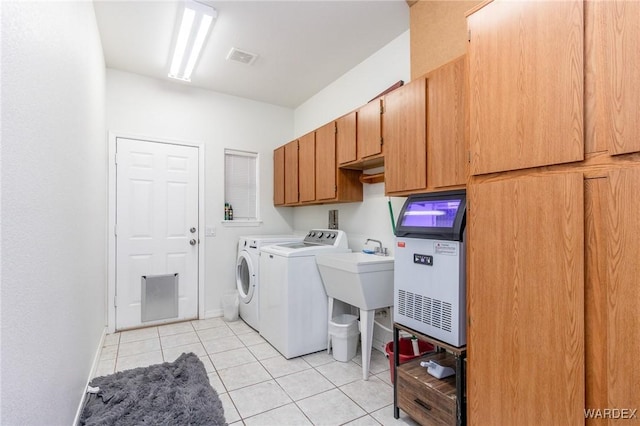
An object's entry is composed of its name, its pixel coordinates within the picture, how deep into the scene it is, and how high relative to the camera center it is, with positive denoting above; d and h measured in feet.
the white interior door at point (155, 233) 11.55 -0.70
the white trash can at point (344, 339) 8.89 -3.70
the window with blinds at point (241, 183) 13.97 +1.51
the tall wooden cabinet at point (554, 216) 3.33 -0.03
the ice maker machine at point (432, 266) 5.41 -1.02
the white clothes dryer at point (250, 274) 11.21 -2.36
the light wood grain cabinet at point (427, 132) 5.93 +1.81
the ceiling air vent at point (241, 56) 10.12 +5.50
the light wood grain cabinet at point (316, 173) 10.12 +1.53
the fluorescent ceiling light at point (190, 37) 7.87 +5.29
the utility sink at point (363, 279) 7.69 -1.71
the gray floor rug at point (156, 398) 6.13 -4.15
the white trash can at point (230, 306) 12.53 -3.83
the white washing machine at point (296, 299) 9.15 -2.66
